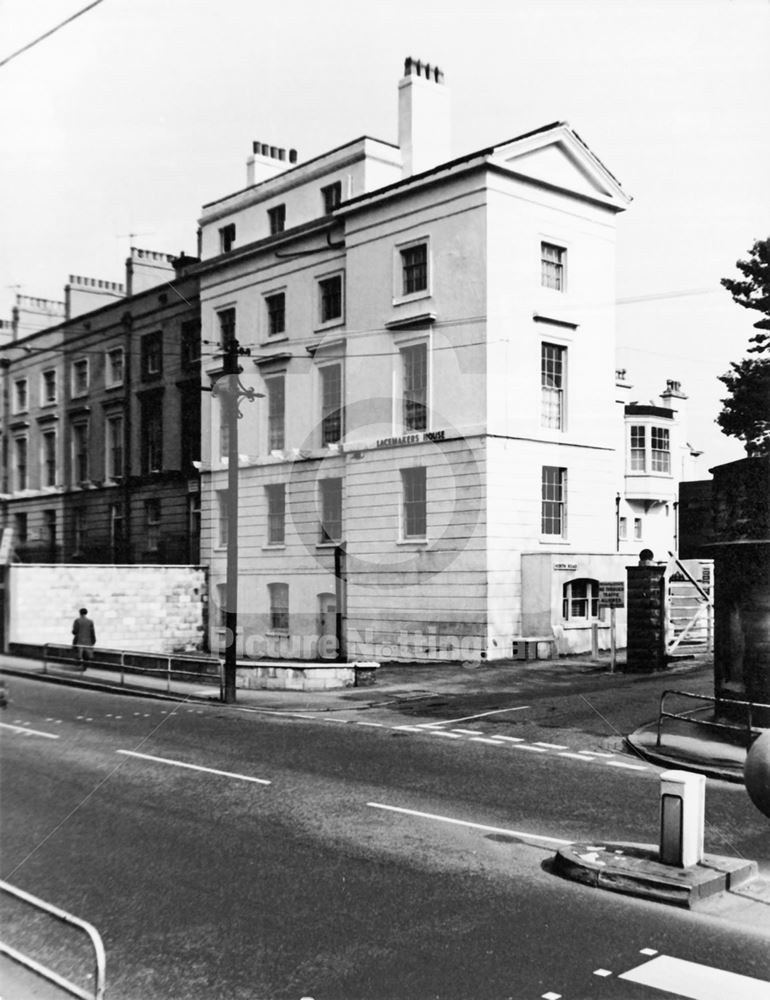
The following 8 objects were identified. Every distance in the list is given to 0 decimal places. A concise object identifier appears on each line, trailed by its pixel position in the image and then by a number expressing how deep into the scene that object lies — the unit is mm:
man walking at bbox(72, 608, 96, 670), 30641
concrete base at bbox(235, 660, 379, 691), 25578
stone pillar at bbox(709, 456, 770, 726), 16672
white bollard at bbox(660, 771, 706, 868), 9195
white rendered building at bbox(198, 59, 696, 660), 31781
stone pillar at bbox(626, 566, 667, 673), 27156
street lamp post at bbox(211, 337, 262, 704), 22938
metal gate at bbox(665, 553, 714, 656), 29395
